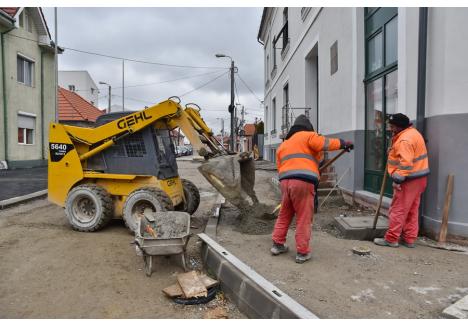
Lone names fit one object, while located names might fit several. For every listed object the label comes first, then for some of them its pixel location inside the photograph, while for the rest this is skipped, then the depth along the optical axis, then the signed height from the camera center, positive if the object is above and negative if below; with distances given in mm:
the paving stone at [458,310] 3058 -1232
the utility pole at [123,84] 35400 +6360
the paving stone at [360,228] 5441 -1017
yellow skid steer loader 6523 -157
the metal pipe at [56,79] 17469 +3487
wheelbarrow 4578 -1024
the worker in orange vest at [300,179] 4473 -274
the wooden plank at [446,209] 4965 -676
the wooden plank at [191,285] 3791 -1304
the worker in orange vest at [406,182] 4852 -326
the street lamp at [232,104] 21391 +2829
